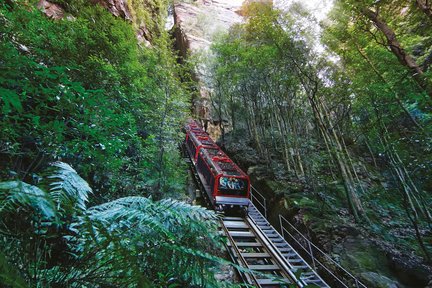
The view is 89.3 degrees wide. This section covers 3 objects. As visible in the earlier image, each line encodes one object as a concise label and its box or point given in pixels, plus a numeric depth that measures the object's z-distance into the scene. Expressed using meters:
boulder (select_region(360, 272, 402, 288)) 5.49
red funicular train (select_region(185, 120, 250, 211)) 9.62
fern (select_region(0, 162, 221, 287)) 1.19
